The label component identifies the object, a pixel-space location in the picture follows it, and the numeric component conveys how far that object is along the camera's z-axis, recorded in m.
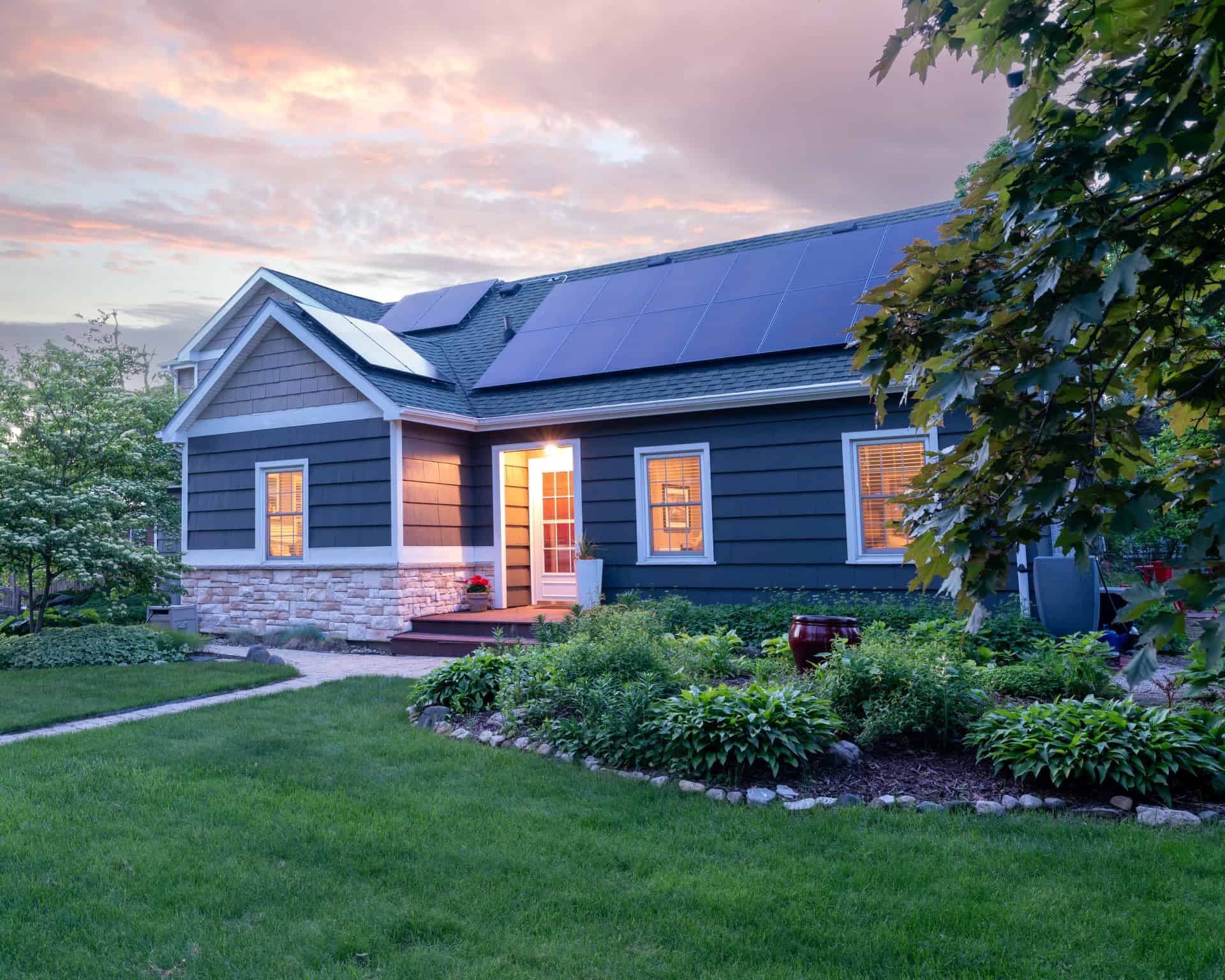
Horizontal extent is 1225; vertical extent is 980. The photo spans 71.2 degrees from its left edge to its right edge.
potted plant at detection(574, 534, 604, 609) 11.18
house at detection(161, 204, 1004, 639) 10.28
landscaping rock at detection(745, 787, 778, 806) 4.58
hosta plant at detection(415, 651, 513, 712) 6.92
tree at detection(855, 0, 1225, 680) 1.59
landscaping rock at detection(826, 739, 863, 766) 5.02
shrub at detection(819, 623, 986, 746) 5.25
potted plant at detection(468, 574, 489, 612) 11.99
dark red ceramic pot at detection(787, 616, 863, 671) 6.84
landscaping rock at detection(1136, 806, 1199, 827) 4.08
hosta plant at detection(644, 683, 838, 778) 4.86
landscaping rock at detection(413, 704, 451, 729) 6.59
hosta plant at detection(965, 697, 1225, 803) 4.35
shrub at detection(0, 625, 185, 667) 9.84
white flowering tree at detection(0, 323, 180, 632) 10.02
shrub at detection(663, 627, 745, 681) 6.88
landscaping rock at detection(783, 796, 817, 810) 4.49
